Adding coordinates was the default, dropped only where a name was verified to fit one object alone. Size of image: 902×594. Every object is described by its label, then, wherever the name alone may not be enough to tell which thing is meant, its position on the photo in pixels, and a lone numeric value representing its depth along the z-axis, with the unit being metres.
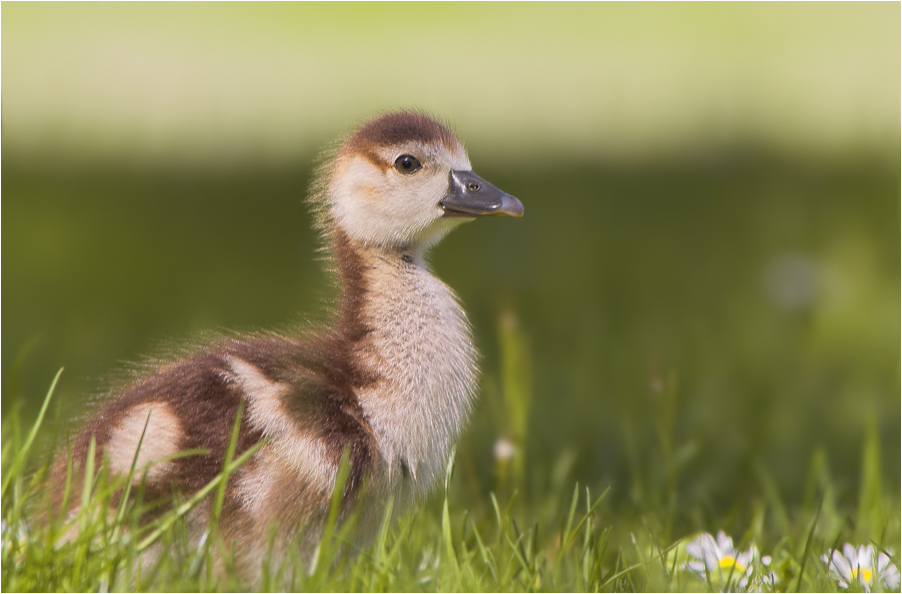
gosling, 4.89
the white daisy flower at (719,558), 5.50
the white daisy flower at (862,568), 5.32
